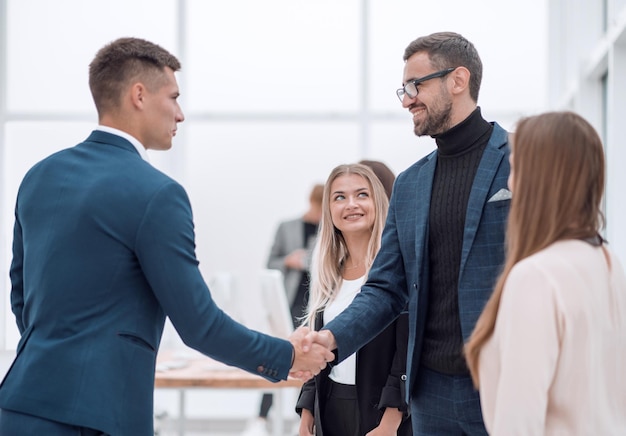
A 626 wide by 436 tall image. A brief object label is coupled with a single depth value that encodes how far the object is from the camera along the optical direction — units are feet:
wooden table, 12.07
